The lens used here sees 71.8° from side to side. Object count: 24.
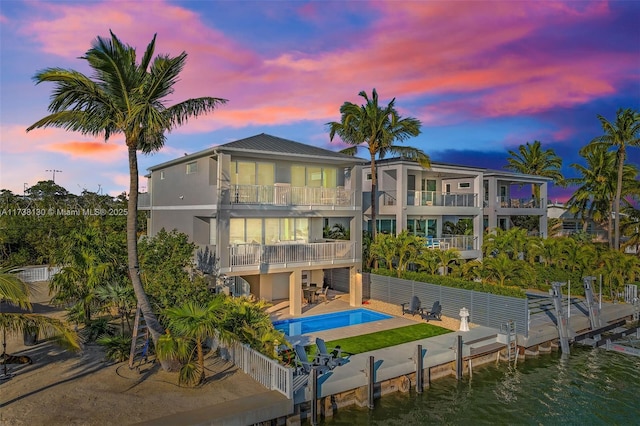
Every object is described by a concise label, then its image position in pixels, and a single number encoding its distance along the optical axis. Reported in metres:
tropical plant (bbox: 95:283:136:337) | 16.11
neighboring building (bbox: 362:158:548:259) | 29.67
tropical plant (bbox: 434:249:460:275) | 24.14
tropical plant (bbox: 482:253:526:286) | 22.14
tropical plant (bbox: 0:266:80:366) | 9.46
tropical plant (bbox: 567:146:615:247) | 38.66
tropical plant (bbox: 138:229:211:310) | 15.70
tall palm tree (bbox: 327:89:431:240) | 26.00
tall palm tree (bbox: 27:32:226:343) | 12.41
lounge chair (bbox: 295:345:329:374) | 13.63
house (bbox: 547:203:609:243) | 49.03
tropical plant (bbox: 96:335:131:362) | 14.01
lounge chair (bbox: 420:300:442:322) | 20.70
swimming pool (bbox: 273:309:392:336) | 19.81
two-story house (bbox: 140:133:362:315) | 20.45
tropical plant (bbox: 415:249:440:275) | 23.94
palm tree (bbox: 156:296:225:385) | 11.54
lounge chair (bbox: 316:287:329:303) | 25.14
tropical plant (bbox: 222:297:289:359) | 13.27
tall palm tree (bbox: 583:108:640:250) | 33.88
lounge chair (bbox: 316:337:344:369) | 14.23
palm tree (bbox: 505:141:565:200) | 47.62
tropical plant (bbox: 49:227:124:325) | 16.53
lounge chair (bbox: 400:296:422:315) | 21.42
